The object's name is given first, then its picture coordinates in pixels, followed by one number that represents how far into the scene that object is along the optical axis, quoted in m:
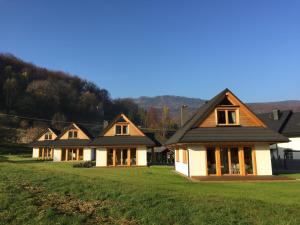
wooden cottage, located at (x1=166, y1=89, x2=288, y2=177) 20.23
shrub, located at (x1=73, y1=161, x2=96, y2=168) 30.89
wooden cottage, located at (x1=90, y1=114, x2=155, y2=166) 32.88
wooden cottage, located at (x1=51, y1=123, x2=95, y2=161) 44.72
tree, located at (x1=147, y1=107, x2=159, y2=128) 93.93
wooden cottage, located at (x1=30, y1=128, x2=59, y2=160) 52.06
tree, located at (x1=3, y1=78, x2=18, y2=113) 109.26
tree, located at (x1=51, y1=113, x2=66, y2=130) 98.21
